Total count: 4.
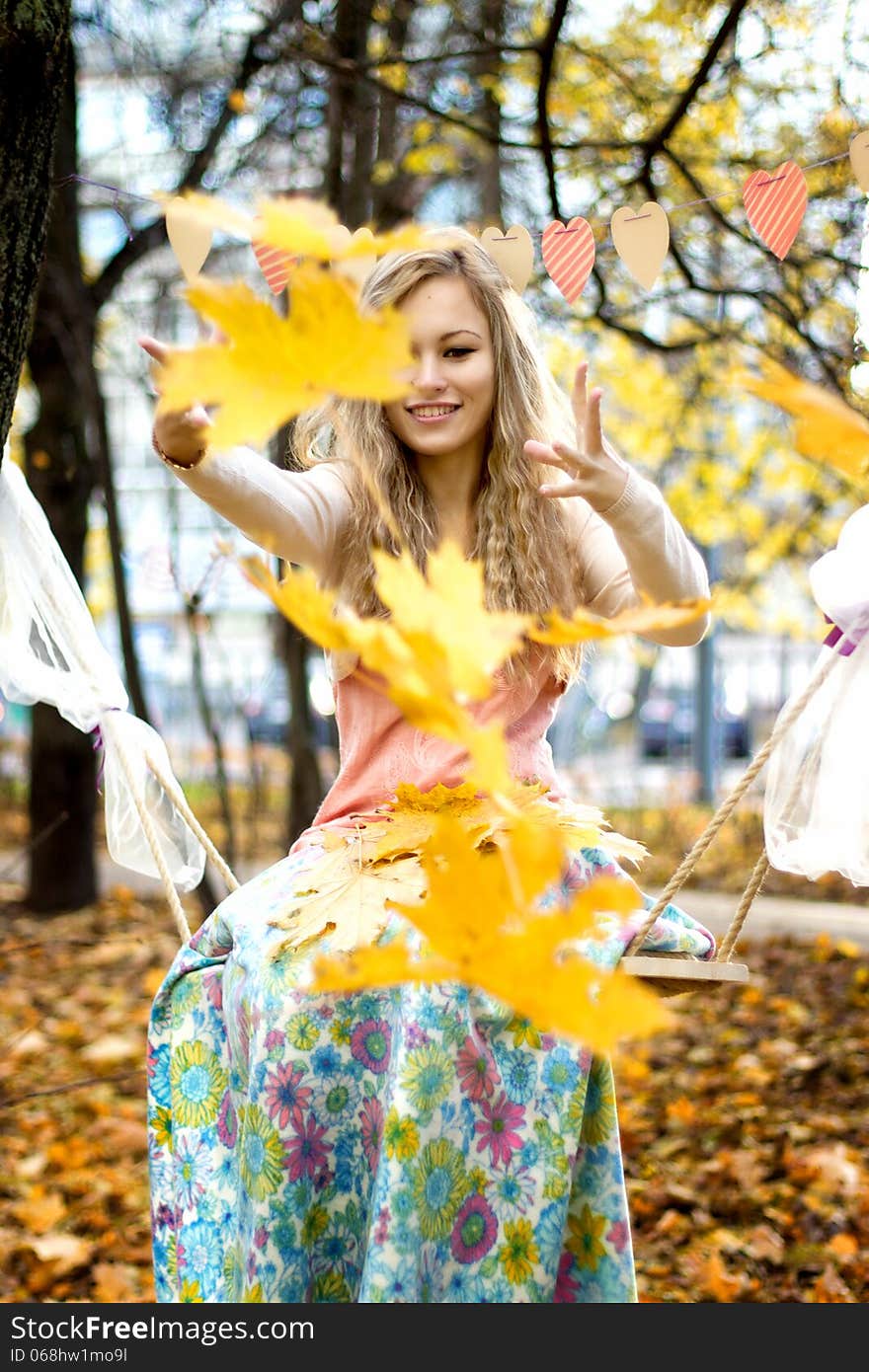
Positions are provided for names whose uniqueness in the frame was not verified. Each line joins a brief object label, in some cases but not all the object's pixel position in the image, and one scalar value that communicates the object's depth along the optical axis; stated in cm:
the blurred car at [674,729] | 1373
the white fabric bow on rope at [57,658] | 205
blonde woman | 163
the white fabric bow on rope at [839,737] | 176
